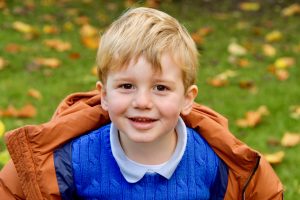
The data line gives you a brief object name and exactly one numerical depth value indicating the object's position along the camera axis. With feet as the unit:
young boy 10.72
